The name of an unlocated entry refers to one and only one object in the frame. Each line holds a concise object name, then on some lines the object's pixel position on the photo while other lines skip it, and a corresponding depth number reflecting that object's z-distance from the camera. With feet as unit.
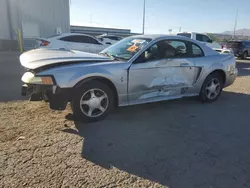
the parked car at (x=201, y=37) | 49.11
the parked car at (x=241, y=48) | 59.16
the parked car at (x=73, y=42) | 36.17
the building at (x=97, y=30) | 142.16
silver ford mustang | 11.98
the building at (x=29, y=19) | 57.36
